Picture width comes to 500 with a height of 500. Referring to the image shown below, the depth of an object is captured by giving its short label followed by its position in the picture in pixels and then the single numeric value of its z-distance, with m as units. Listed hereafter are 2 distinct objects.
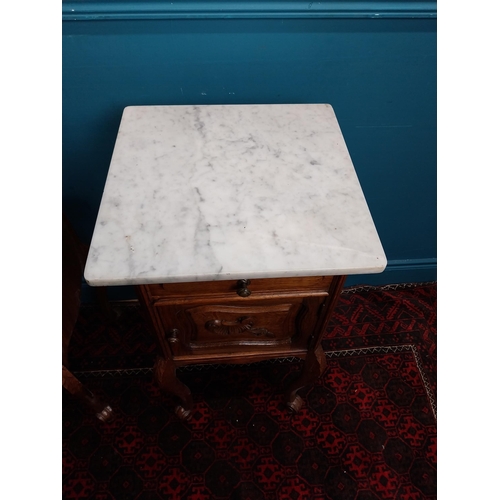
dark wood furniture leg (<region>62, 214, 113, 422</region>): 0.94
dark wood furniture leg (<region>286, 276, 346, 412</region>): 0.69
